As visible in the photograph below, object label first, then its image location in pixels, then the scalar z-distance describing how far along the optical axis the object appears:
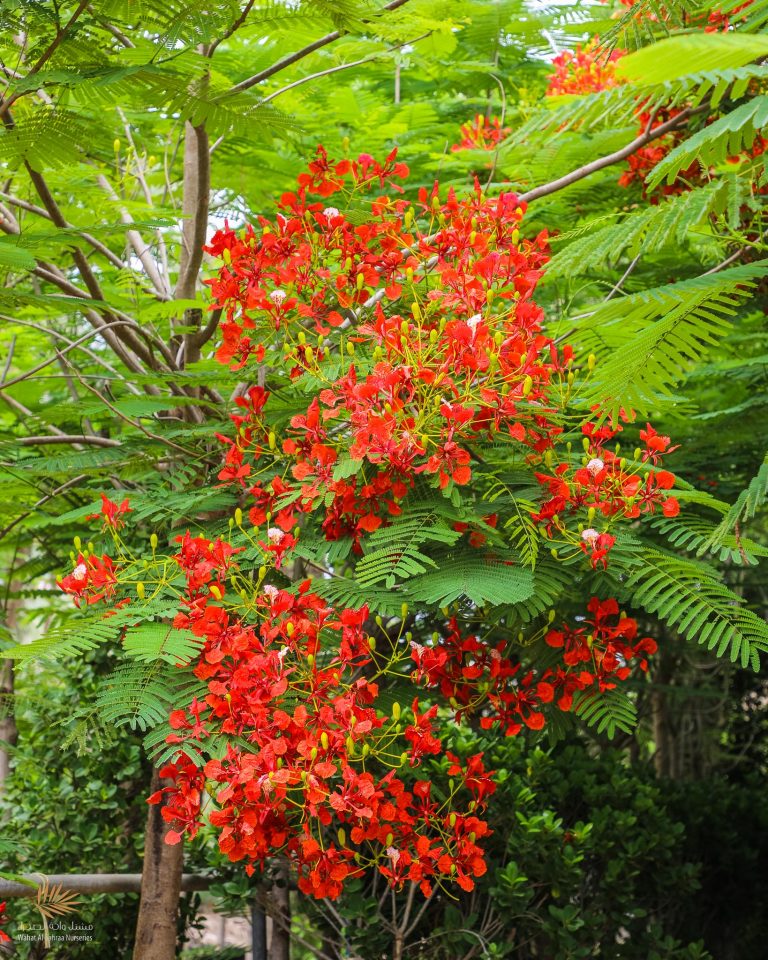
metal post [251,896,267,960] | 4.04
